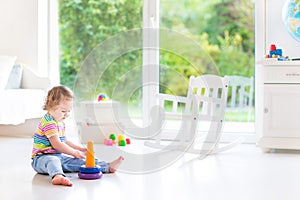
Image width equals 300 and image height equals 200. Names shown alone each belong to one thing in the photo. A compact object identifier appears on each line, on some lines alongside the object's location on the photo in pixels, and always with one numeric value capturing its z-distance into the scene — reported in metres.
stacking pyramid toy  2.12
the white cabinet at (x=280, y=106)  2.95
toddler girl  2.19
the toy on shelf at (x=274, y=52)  3.03
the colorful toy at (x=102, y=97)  3.44
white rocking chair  2.83
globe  3.14
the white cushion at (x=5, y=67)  3.56
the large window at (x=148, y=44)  3.69
